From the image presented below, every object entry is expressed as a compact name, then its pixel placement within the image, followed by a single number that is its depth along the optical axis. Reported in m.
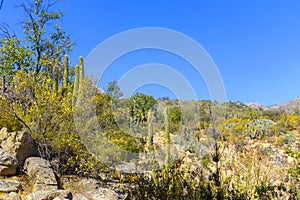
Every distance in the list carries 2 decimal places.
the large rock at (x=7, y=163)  5.91
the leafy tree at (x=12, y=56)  13.83
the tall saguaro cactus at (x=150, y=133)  10.11
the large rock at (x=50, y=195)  4.86
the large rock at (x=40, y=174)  5.58
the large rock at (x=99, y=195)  5.67
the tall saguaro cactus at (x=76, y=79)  10.08
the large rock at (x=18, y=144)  6.34
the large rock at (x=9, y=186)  5.23
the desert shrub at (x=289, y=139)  15.59
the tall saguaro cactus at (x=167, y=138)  10.02
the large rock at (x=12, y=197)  4.76
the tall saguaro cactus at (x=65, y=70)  11.66
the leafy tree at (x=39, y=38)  14.58
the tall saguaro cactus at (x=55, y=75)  10.32
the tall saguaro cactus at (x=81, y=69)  10.31
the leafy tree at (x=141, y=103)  18.38
